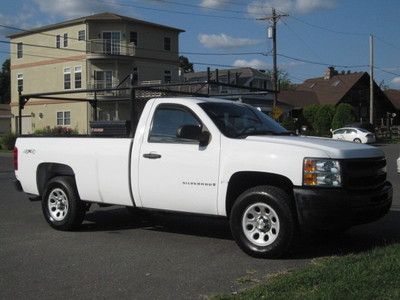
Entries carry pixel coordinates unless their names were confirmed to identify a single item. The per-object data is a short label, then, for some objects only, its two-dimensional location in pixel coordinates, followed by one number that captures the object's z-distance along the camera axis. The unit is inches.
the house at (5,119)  2847.0
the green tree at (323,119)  2128.4
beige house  1907.0
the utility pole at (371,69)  2041.8
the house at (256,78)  2132.8
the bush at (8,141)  1574.8
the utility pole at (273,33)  1489.9
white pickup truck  256.1
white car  1707.7
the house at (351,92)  2783.0
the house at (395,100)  3217.0
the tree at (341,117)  2101.4
